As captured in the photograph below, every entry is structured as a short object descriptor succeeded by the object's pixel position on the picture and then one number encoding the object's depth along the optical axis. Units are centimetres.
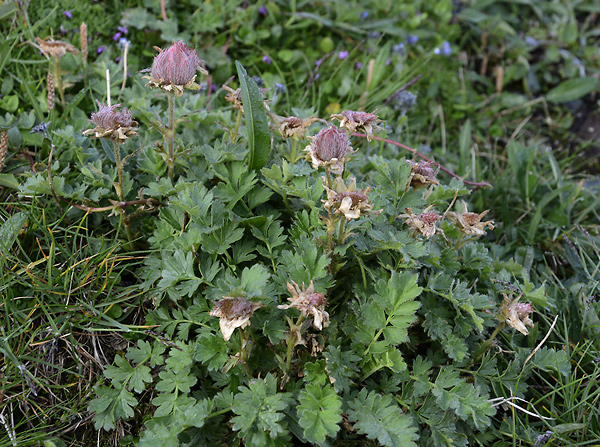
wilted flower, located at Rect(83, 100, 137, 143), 44
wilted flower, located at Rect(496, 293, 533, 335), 44
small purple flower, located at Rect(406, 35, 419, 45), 74
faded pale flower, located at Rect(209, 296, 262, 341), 40
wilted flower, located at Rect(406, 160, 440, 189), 46
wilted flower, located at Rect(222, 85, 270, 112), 48
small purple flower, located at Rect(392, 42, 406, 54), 71
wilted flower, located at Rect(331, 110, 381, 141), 44
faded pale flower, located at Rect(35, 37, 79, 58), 54
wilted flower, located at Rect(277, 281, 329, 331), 40
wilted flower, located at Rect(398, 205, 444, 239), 44
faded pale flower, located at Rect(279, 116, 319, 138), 46
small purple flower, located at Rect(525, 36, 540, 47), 81
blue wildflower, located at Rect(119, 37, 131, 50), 60
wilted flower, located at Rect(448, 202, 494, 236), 45
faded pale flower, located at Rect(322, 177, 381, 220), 40
